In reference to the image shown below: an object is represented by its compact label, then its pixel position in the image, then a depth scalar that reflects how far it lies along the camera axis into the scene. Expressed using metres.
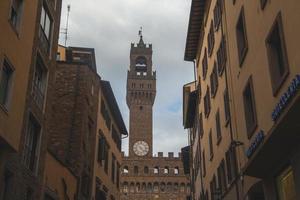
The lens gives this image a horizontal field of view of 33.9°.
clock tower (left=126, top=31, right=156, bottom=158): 109.25
